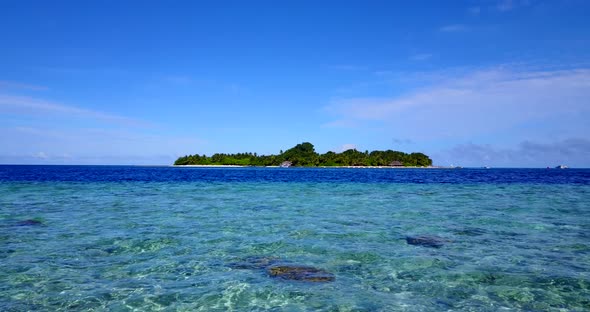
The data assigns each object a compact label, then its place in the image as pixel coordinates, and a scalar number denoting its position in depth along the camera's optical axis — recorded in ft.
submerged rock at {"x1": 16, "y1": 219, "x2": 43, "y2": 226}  65.05
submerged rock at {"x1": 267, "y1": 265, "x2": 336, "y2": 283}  36.65
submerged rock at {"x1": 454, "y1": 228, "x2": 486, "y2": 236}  59.00
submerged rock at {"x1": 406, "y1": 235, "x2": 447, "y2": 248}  51.70
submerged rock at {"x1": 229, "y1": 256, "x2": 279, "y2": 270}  40.88
